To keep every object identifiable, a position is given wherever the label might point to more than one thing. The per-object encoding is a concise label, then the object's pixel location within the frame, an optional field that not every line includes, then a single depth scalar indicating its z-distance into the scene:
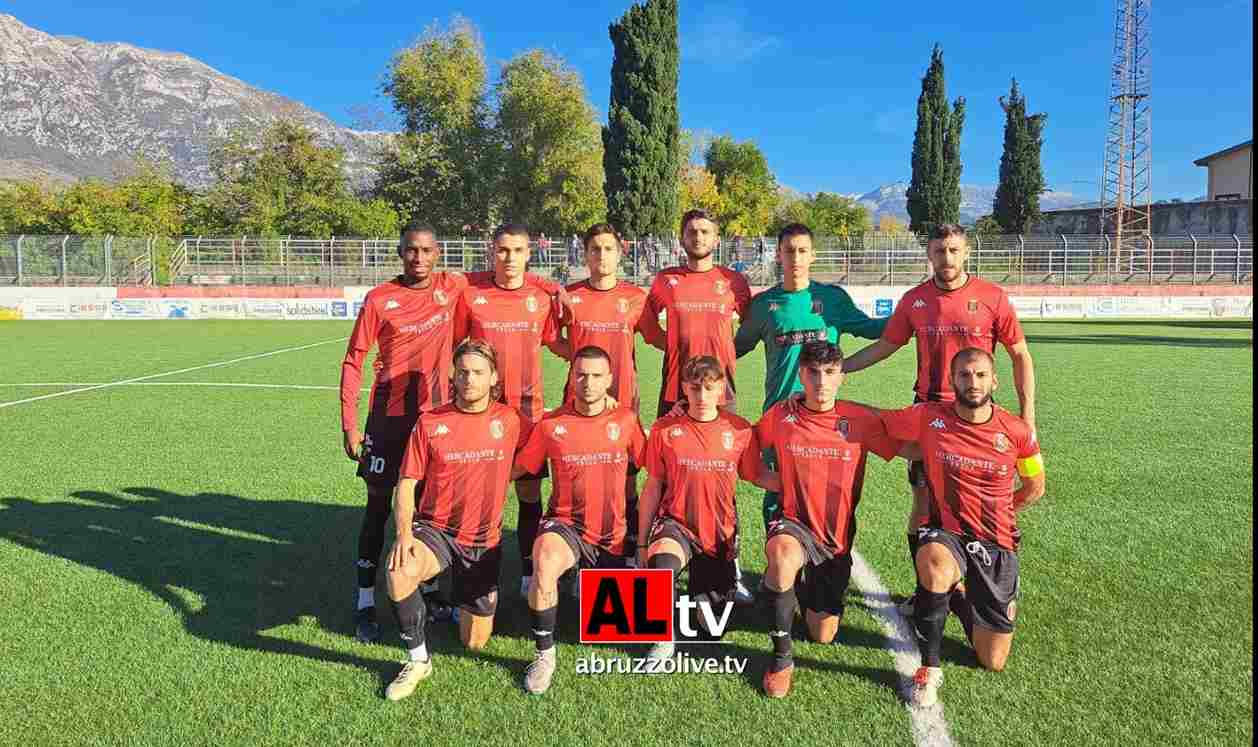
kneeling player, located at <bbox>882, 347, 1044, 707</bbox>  3.41
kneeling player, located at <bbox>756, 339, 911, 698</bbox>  3.65
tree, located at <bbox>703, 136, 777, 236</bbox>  65.44
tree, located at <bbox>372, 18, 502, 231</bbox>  43.59
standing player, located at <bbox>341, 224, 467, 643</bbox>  4.16
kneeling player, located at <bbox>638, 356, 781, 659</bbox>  3.73
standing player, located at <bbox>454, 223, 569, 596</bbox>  4.29
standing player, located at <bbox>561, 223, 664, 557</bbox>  4.33
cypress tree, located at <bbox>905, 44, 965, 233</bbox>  43.22
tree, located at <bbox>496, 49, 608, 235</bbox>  43.25
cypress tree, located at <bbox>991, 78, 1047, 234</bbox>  49.12
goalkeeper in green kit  4.33
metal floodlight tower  44.16
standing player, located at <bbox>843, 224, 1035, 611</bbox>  4.09
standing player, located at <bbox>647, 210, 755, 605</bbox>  4.47
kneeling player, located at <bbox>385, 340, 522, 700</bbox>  3.65
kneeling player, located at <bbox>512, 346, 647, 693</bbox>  3.73
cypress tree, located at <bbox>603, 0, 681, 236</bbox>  34.16
